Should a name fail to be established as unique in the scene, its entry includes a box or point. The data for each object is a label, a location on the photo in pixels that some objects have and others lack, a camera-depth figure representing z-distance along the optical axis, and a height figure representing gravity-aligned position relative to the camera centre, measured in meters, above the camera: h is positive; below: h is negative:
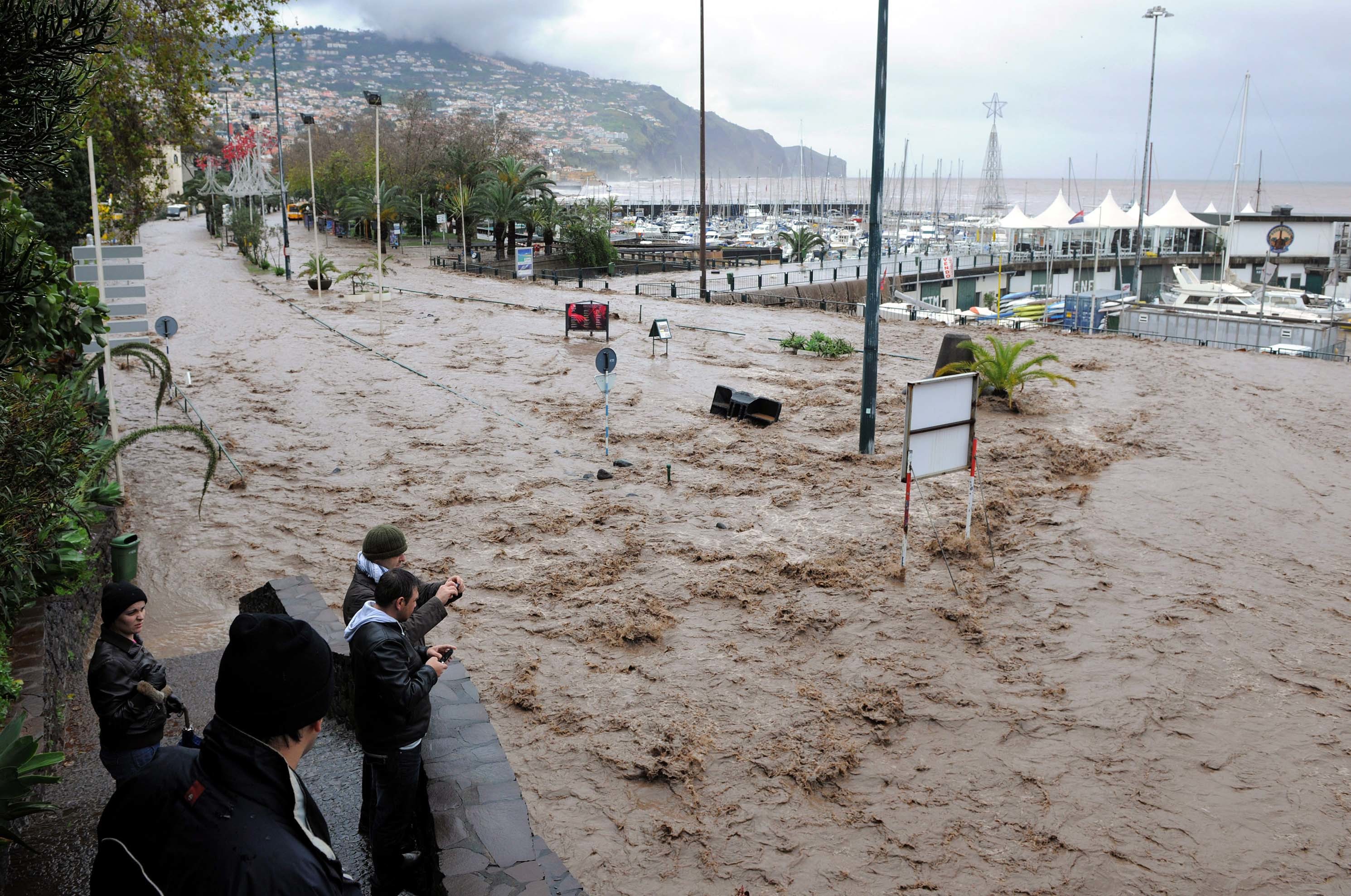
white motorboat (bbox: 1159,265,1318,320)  33.91 -0.32
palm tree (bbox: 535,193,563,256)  49.19 +3.66
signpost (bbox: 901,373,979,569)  9.21 -1.40
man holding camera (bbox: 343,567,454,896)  4.45 -2.04
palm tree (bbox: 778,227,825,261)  57.62 +2.81
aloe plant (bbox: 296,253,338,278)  34.94 +0.55
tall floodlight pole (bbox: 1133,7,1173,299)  41.44 +3.60
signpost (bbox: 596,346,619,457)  13.63 -1.16
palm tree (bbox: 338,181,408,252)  55.62 +4.71
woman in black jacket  4.66 -2.07
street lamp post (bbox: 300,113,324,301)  31.80 +2.52
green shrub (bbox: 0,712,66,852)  4.05 -2.19
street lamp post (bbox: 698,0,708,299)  35.22 +2.04
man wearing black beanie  2.28 -1.31
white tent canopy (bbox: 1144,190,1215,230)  48.94 +3.88
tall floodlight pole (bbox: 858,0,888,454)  12.74 +0.52
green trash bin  8.95 -2.66
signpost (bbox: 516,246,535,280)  41.31 +0.93
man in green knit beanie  4.97 -1.60
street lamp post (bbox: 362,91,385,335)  27.14 +0.38
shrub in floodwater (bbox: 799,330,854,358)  22.91 -1.45
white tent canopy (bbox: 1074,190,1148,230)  46.91 +3.73
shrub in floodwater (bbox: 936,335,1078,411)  16.86 -1.45
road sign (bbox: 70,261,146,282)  11.48 +0.08
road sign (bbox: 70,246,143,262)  11.38 +0.32
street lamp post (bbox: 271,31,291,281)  38.78 +1.97
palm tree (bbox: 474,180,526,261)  46.58 +4.05
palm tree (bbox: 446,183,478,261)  46.64 +4.16
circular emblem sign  46.72 +2.67
